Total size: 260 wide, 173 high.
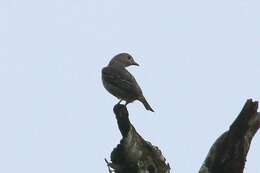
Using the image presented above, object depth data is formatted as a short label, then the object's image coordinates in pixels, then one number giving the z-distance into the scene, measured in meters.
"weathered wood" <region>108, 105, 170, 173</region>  13.16
